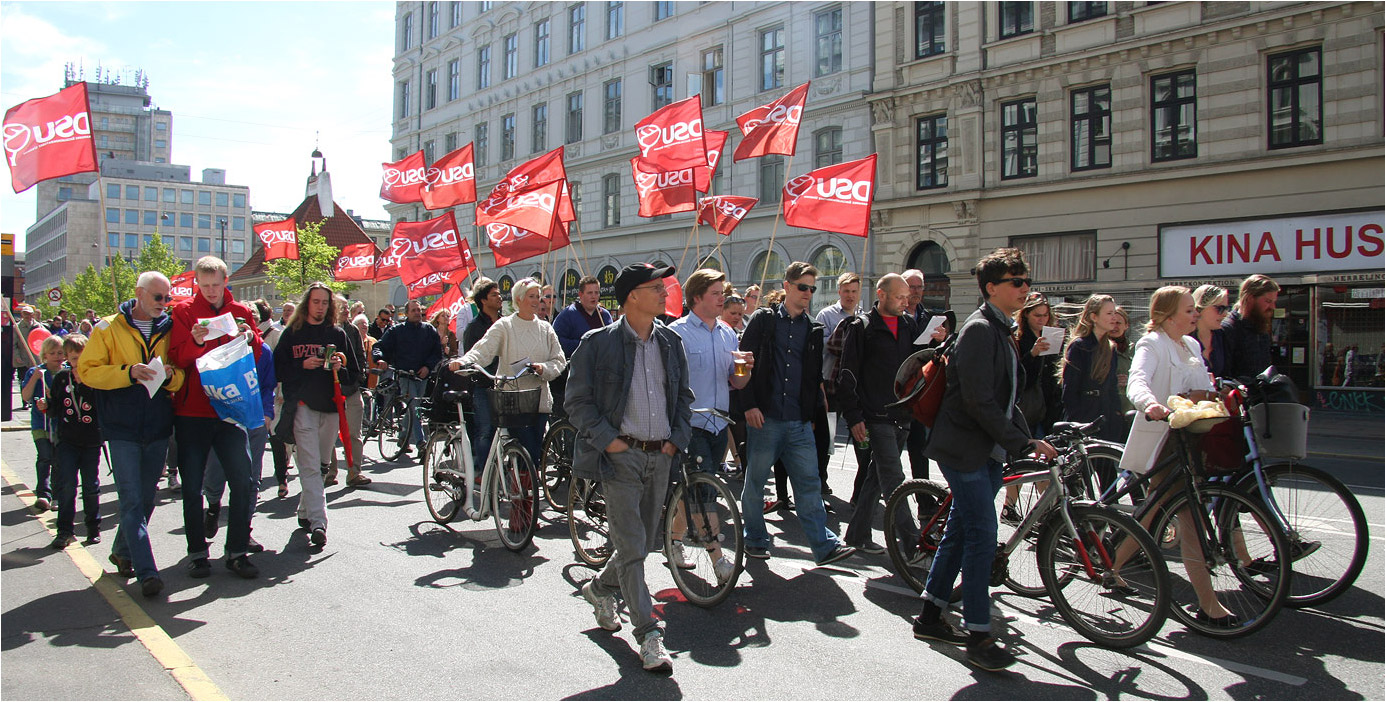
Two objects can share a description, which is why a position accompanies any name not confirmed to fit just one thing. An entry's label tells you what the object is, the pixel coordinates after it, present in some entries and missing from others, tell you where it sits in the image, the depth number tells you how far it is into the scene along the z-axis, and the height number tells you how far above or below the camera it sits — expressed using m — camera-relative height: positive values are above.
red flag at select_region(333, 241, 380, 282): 18.34 +1.71
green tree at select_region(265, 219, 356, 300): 42.91 +3.86
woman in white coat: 5.05 -0.11
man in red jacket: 5.68 -0.54
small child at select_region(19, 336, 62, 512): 7.73 -0.60
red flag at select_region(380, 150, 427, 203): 16.66 +3.08
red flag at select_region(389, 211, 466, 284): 16.09 +1.73
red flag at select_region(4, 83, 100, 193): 8.70 +1.97
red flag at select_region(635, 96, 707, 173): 12.16 +2.77
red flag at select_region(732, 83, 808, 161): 12.12 +2.92
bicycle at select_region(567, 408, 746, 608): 5.13 -1.05
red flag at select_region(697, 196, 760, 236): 13.57 +2.02
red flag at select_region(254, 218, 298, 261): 20.05 +2.38
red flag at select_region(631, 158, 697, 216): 12.15 +2.03
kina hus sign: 17.41 +2.03
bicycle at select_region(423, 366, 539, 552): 6.45 -0.94
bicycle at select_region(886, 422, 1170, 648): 4.31 -1.03
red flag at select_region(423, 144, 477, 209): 15.77 +2.84
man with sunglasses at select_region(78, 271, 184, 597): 5.35 -0.30
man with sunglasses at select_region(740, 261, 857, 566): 6.06 -0.40
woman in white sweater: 7.18 +0.01
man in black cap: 4.41 -0.33
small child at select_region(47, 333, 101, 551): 6.81 -0.73
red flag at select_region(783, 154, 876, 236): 11.28 +1.85
